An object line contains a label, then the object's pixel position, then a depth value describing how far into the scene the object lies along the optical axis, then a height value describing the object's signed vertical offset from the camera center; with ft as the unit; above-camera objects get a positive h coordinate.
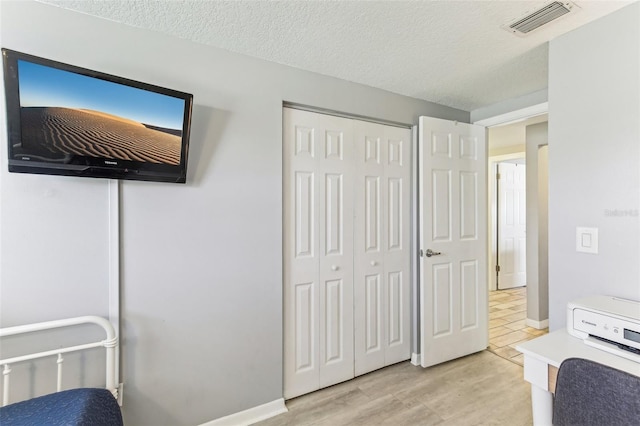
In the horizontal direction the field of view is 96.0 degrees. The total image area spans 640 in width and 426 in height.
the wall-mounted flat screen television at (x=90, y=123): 3.76 +1.34
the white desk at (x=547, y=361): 3.64 -1.89
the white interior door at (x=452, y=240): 7.81 -0.79
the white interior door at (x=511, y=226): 15.43 -0.78
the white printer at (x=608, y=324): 3.55 -1.50
